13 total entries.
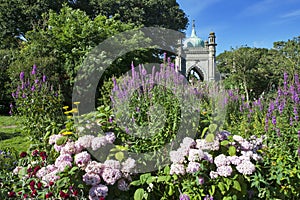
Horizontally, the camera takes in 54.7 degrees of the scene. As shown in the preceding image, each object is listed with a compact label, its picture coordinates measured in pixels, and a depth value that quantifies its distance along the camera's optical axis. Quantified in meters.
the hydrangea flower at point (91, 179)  2.38
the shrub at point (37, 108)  3.96
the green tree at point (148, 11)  21.30
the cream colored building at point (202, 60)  23.78
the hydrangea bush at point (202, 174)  2.49
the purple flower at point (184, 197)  2.32
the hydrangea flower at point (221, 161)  2.56
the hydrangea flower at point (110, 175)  2.40
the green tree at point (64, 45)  9.88
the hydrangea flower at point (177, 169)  2.50
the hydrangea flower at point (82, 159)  2.44
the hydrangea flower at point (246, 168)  2.58
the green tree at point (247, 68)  22.98
